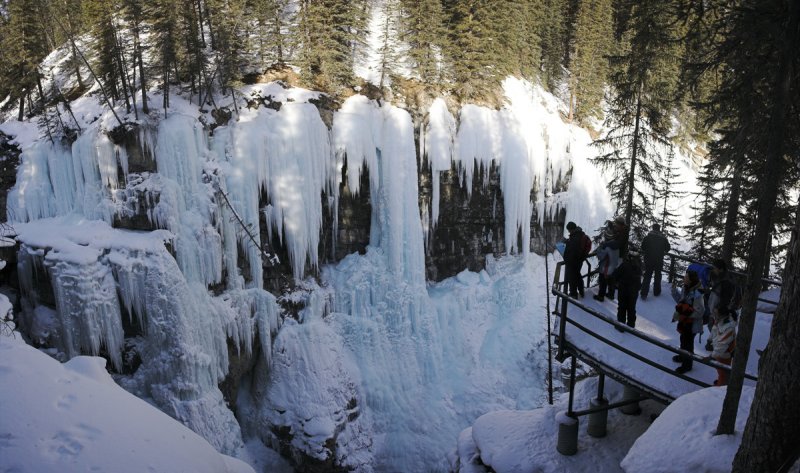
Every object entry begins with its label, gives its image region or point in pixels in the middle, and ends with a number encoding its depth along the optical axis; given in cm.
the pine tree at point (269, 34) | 1694
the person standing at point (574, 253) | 795
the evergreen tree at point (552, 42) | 2805
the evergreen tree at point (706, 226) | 1372
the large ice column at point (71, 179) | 1215
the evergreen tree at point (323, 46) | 1642
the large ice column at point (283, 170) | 1389
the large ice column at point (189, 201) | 1245
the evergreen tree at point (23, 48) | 1480
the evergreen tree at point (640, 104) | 1258
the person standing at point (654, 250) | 841
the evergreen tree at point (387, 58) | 1797
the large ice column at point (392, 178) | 1638
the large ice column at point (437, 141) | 1786
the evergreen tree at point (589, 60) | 2566
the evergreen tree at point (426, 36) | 1888
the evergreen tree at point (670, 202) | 2993
